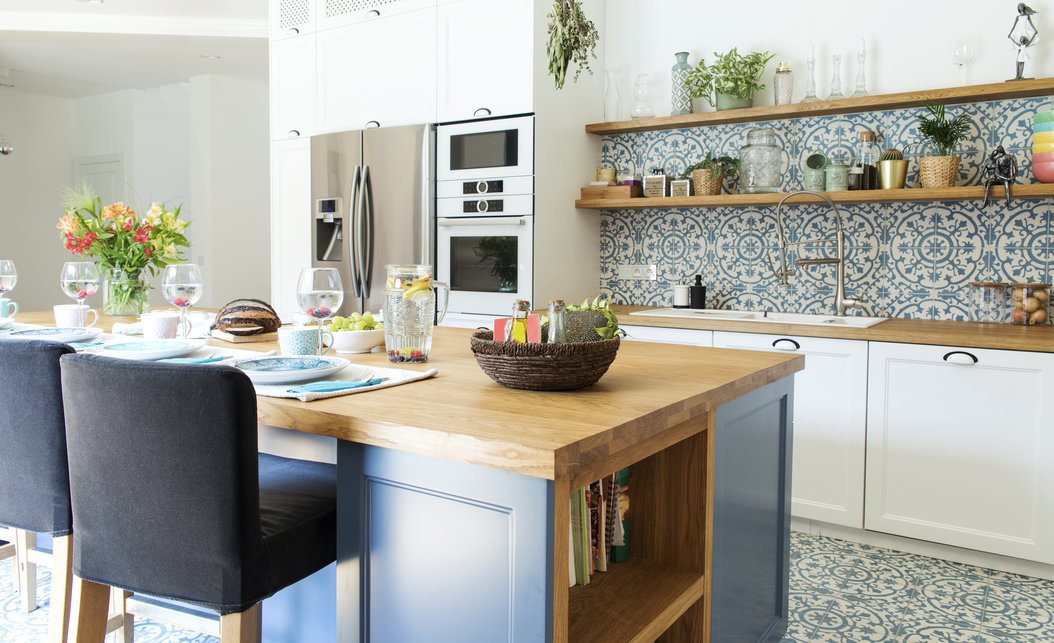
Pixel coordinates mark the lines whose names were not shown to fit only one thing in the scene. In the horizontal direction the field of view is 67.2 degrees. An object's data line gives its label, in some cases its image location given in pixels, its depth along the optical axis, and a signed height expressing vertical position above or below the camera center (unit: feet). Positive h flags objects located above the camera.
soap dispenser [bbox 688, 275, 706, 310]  12.39 -0.46
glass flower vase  8.85 -0.33
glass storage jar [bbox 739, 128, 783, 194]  11.65 +1.51
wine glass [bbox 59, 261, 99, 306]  7.62 -0.16
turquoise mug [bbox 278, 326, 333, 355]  6.07 -0.59
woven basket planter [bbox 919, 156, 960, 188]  10.07 +1.22
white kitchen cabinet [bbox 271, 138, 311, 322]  14.82 +0.86
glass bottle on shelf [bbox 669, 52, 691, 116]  12.31 +2.78
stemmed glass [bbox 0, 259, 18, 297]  7.84 -0.12
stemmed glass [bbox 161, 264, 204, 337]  6.60 -0.17
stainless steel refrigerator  12.89 +1.02
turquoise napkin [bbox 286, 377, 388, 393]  4.69 -0.74
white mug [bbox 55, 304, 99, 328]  7.57 -0.51
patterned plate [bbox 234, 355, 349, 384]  4.96 -0.68
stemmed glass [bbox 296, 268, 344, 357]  5.99 -0.22
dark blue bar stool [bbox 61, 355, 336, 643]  3.88 -1.17
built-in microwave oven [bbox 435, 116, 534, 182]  11.86 +1.78
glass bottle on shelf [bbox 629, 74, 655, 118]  12.73 +2.67
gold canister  10.48 +1.22
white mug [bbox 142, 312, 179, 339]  6.97 -0.55
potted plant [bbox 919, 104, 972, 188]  10.09 +1.51
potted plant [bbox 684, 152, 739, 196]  11.91 +1.39
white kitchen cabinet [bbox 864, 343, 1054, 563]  8.65 -2.06
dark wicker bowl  4.75 -0.60
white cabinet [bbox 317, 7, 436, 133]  12.97 +3.25
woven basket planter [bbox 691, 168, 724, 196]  11.91 +1.25
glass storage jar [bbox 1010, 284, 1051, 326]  9.96 -0.46
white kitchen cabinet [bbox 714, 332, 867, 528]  9.63 -2.00
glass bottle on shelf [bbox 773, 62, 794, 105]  11.37 +2.59
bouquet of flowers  8.56 +0.25
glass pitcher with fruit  5.70 -0.35
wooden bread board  7.26 -0.68
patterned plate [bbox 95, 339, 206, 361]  5.66 -0.63
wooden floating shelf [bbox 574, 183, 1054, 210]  9.66 +0.93
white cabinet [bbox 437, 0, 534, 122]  11.80 +3.16
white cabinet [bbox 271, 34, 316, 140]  14.55 +3.27
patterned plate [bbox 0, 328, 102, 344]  6.63 -0.61
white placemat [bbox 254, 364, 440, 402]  4.61 -0.75
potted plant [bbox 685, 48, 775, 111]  11.62 +2.75
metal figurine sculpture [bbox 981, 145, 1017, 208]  9.76 +1.21
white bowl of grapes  6.58 -0.57
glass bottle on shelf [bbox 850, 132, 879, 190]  10.81 +1.33
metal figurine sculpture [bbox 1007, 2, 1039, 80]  9.82 +2.89
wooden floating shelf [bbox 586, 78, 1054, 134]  9.77 +2.18
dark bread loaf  7.22 -0.50
